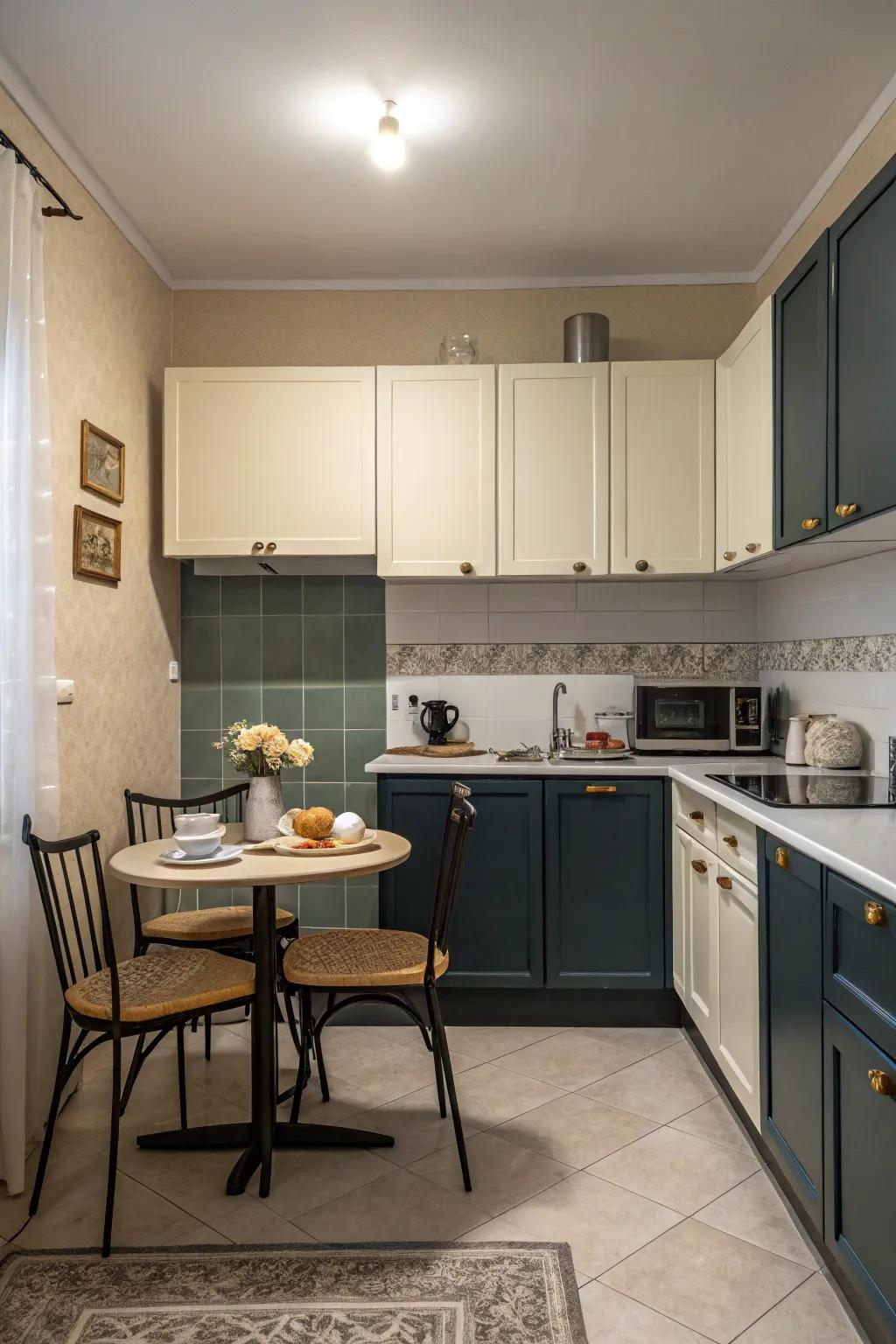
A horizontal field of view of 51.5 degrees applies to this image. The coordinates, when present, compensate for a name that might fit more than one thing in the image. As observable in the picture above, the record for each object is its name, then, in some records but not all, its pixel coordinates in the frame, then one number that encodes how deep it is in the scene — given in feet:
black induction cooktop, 7.48
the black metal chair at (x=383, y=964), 7.62
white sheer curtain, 7.59
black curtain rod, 7.79
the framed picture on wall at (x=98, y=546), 9.65
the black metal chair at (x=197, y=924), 9.19
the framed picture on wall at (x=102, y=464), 9.79
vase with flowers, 8.39
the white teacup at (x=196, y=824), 7.62
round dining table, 7.15
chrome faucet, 12.25
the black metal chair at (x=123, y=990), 6.89
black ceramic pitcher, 12.33
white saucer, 7.48
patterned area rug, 5.84
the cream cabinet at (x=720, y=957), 7.68
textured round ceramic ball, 9.34
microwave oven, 11.66
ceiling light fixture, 8.66
